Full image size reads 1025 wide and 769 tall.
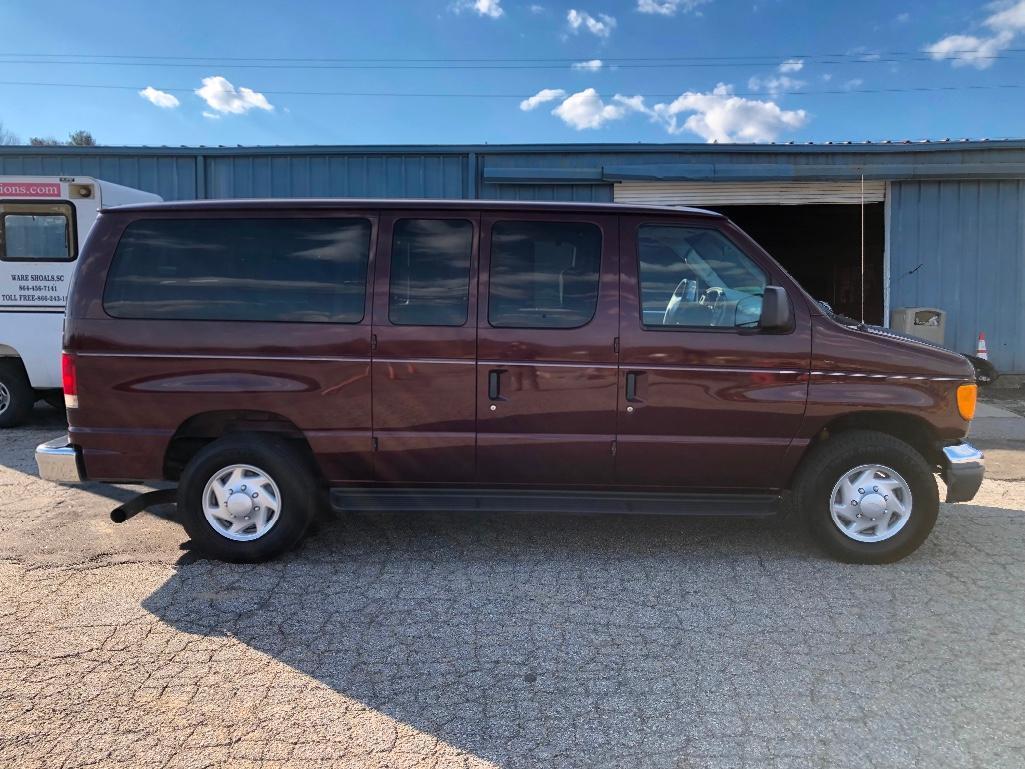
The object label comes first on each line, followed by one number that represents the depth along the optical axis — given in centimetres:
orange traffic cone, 1066
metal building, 1074
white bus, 809
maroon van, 407
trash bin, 1044
